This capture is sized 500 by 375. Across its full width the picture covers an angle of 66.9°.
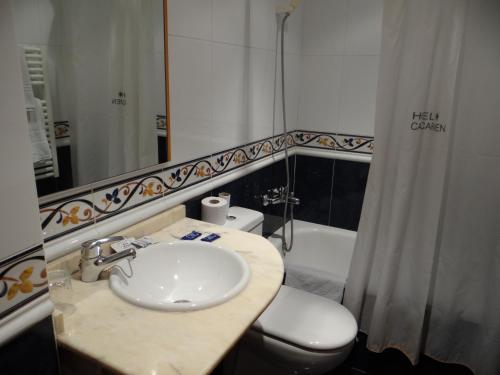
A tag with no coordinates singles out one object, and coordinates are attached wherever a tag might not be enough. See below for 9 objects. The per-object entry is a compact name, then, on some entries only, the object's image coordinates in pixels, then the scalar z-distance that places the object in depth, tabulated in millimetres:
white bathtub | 2568
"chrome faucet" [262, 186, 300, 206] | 2280
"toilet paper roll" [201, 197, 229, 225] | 1625
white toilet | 1496
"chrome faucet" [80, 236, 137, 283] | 1044
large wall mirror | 1003
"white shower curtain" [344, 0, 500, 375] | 1483
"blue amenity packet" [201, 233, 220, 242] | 1344
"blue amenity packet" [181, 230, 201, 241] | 1360
